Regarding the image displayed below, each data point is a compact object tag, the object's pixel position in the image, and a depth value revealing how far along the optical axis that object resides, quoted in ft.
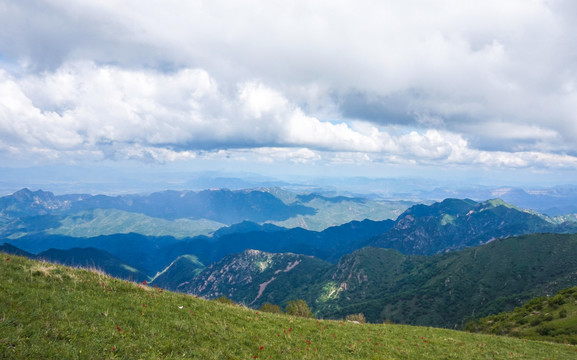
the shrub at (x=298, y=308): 234.79
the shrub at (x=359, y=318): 216.78
